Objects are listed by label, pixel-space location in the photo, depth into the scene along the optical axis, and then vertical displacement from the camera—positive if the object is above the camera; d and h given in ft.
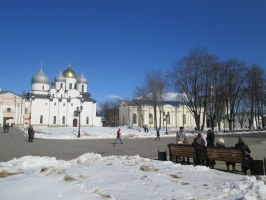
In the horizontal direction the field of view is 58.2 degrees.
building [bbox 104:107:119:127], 296.22 +3.32
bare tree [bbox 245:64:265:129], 137.59 +19.76
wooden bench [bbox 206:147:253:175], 25.21 -4.01
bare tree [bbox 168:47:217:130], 125.18 +20.94
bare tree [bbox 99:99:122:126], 297.24 +11.74
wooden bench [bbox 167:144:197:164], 30.61 -4.28
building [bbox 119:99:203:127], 238.07 +4.46
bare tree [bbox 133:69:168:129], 164.66 +20.16
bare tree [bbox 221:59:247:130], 130.21 +20.50
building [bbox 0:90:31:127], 215.72 +10.72
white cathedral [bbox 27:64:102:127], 220.43 +16.37
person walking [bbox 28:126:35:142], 73.17 -4.03
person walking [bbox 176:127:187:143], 39.83 -2.66
